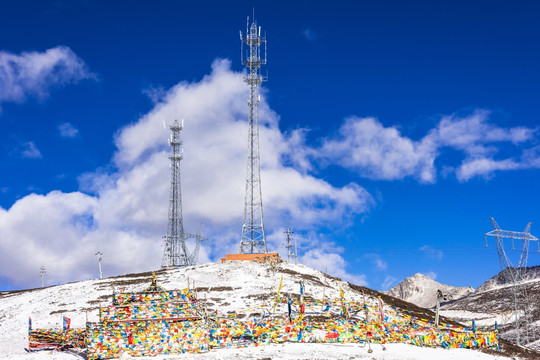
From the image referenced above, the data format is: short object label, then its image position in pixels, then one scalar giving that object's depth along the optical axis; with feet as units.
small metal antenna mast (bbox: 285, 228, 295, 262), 291.87
